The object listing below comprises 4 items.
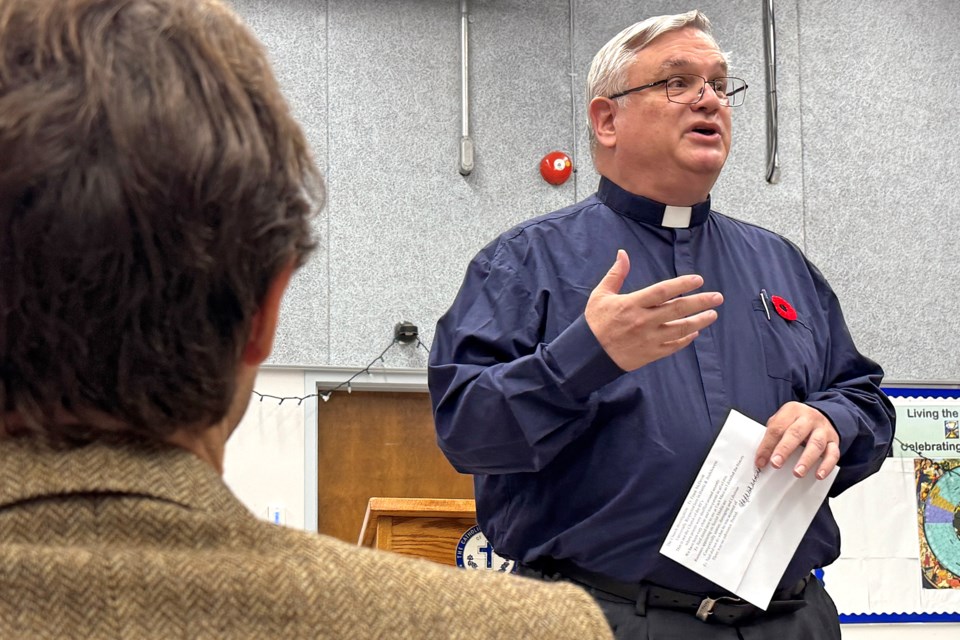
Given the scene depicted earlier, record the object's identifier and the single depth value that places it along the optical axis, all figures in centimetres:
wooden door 486
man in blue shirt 162
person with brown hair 58
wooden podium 284
